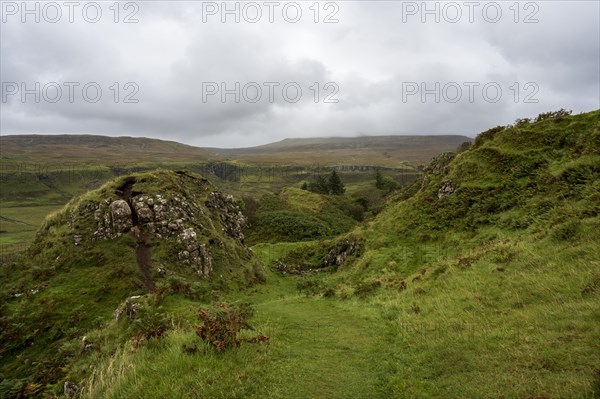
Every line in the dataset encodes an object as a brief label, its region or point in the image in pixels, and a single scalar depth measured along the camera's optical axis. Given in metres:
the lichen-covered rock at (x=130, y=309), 16.65
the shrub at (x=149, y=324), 11.27
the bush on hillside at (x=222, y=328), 10.18
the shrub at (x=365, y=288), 21.37
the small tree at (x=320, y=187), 124.88
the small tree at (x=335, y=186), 121.12
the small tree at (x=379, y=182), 122.12
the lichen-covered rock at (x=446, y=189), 32.53
